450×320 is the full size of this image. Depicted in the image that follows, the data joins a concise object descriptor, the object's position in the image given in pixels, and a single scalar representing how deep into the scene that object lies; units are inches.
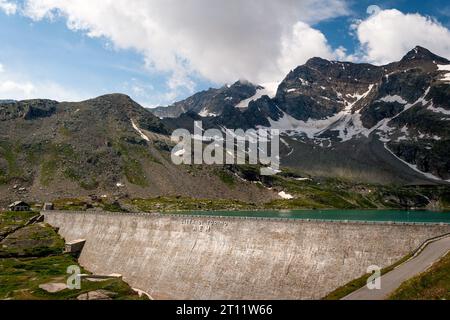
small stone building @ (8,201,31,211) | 7071.9
